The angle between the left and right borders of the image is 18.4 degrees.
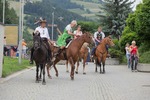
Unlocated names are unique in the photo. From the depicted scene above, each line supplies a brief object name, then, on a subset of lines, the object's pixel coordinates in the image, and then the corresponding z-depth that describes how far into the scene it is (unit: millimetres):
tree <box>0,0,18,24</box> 91212
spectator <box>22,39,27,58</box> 43831
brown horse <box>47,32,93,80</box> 20578
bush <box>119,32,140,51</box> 38844
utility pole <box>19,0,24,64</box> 31566
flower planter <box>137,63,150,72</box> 27453
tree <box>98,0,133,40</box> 62300
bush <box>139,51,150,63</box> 30572
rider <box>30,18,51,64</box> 19114
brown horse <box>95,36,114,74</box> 25736
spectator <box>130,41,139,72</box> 27922
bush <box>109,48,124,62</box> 39438
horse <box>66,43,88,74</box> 25391
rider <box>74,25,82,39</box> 24625
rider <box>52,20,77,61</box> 21578
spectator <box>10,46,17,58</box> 49303
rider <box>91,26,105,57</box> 26645
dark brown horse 18150
